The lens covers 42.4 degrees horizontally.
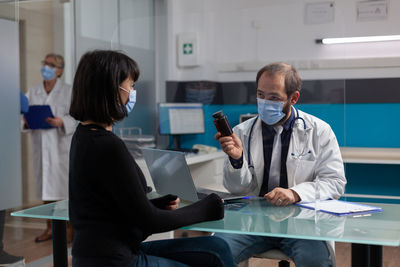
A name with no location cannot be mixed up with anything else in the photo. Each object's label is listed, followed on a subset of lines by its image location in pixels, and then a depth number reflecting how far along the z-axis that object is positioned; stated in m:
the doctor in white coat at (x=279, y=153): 2.03
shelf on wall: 2.90
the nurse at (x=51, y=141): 3.91
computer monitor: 4.01
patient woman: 1.42
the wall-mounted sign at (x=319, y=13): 3.46
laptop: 1.79
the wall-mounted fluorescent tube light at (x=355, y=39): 3.38
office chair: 1.97
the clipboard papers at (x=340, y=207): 1.73
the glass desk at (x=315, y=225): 1.47
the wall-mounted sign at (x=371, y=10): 3.39
